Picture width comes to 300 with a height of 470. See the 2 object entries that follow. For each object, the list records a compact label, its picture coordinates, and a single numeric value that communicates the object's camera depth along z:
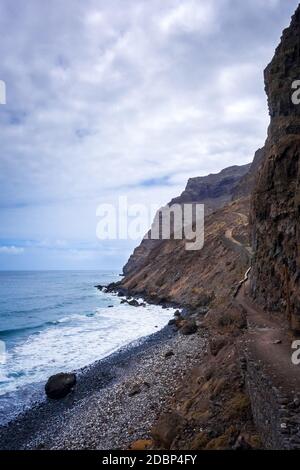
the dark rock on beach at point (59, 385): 21.77
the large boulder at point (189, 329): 29.92
